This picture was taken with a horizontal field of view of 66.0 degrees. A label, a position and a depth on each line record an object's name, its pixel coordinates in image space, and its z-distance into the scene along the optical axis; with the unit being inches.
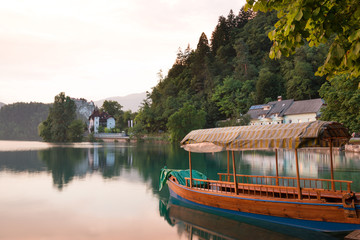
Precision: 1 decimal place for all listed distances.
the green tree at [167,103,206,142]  2719.0
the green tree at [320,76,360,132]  1398.9
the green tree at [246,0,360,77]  185.3
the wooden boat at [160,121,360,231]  384.2
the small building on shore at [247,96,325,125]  2375.7
